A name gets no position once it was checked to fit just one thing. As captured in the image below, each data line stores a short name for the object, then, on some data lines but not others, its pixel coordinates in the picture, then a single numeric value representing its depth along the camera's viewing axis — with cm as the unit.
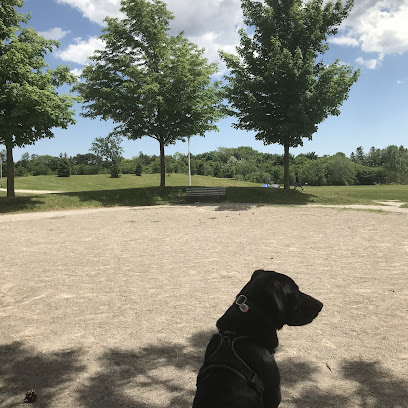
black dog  191
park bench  2197
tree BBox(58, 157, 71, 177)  5612
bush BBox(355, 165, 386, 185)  7356
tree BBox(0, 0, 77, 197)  1756
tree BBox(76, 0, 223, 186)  2345
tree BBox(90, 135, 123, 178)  7206
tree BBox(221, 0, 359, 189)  2052
